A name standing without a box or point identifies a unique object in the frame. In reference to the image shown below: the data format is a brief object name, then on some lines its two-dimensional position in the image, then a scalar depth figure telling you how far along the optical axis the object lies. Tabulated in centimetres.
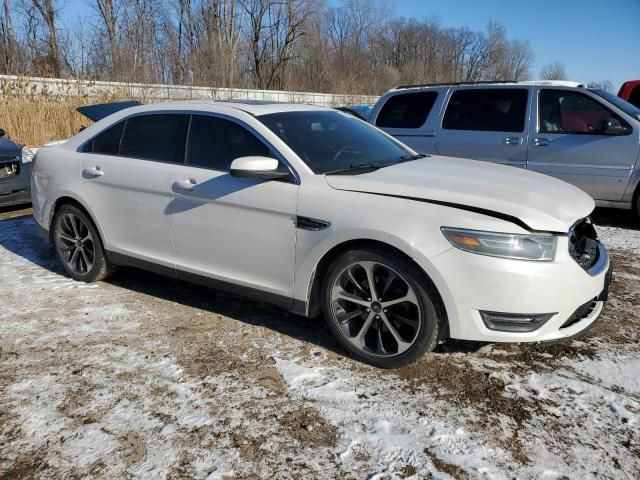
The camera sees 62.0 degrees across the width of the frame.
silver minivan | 626
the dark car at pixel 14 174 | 715
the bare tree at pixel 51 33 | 2049
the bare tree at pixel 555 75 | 8634
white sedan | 282
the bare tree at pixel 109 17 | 2901
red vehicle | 959
